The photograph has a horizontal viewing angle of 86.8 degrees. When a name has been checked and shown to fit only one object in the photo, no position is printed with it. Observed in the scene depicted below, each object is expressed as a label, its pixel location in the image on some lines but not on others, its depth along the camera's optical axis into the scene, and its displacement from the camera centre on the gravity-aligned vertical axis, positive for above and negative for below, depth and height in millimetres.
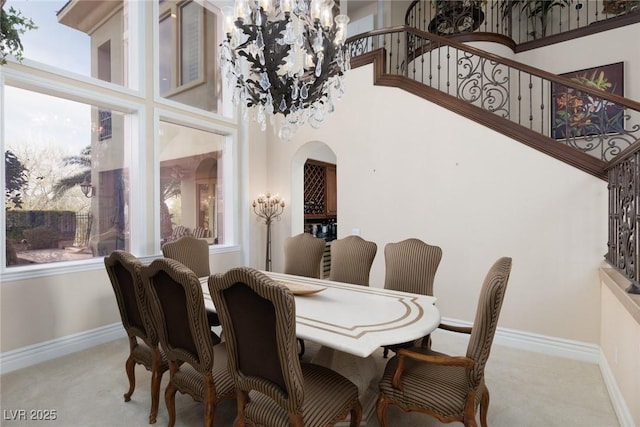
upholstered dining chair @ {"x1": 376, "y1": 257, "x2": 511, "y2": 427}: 1638 -924
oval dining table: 1764 -667
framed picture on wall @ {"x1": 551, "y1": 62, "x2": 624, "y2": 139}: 4312 +1423
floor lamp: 5379 +0
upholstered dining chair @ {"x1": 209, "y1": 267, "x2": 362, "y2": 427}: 1419 -687
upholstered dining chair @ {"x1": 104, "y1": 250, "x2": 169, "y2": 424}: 2096 -727
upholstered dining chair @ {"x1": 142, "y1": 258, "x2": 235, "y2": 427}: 1739 -694
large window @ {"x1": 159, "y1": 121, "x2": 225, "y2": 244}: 4473 +371
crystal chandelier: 2404 +1185
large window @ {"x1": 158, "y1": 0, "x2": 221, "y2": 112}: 4613 +2257
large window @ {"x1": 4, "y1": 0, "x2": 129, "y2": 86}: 3363 +1897
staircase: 3232 +1439
